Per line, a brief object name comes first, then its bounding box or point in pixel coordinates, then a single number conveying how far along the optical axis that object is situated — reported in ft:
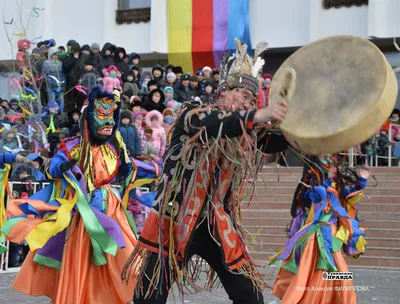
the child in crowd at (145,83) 54.49
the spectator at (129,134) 42.47
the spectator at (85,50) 54.13
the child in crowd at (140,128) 44.01
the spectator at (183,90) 53.88
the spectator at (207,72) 55.16
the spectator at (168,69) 57.36
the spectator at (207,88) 51.67
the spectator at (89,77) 50.88
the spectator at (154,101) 50.21
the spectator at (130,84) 52.65
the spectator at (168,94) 52.24
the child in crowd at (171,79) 54.49
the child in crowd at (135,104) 48.41
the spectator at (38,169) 37.69
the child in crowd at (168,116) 47.34
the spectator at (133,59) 58.59
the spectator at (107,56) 54.34
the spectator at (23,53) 55.31
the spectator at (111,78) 48.83
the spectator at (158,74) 55.63
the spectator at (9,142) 44.45
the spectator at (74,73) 53.06
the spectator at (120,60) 55.16
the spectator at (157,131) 44.70
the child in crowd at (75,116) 48.80
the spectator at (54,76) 53.47
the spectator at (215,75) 53.21
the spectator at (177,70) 57.93
